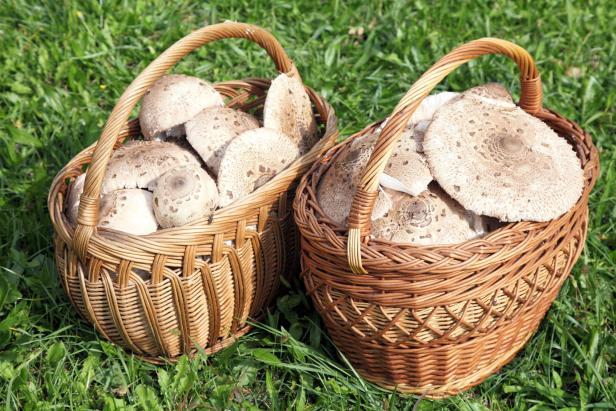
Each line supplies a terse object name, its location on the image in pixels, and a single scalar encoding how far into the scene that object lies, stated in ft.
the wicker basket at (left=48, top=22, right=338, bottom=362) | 8.33
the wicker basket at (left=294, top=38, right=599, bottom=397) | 7.55
